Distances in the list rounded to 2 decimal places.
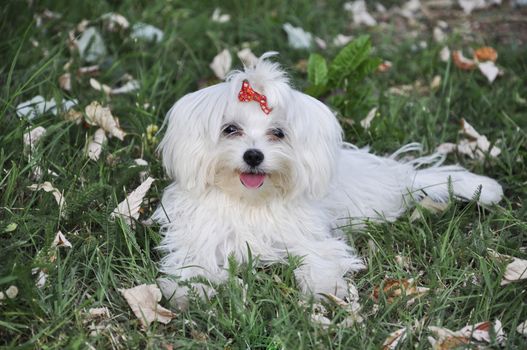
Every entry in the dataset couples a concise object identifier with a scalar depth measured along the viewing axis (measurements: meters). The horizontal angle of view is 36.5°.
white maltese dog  2.88
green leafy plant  4.10
